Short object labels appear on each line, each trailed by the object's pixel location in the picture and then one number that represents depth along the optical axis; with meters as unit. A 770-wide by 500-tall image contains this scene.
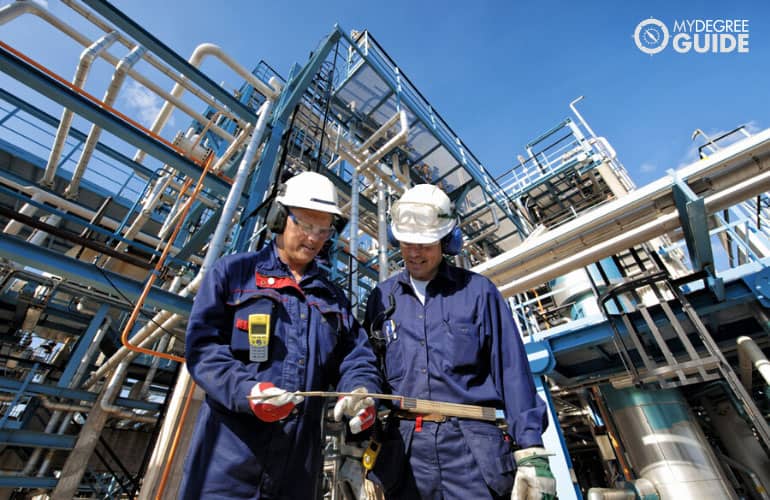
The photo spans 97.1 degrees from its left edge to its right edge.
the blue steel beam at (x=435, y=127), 8.29
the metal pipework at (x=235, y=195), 3.71
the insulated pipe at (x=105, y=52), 4.39
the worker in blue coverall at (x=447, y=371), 1.66
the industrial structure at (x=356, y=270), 3.94
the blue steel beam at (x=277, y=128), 4.45
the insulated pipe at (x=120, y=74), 4.81
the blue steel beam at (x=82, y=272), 3.30
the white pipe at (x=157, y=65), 5.11
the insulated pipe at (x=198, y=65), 5.98
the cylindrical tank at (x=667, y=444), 5.62
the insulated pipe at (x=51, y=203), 6.75
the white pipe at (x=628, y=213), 3.68
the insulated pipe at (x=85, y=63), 4.84
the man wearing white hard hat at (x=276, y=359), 1.43
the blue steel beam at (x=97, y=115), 3.80
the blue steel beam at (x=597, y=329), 5.23
